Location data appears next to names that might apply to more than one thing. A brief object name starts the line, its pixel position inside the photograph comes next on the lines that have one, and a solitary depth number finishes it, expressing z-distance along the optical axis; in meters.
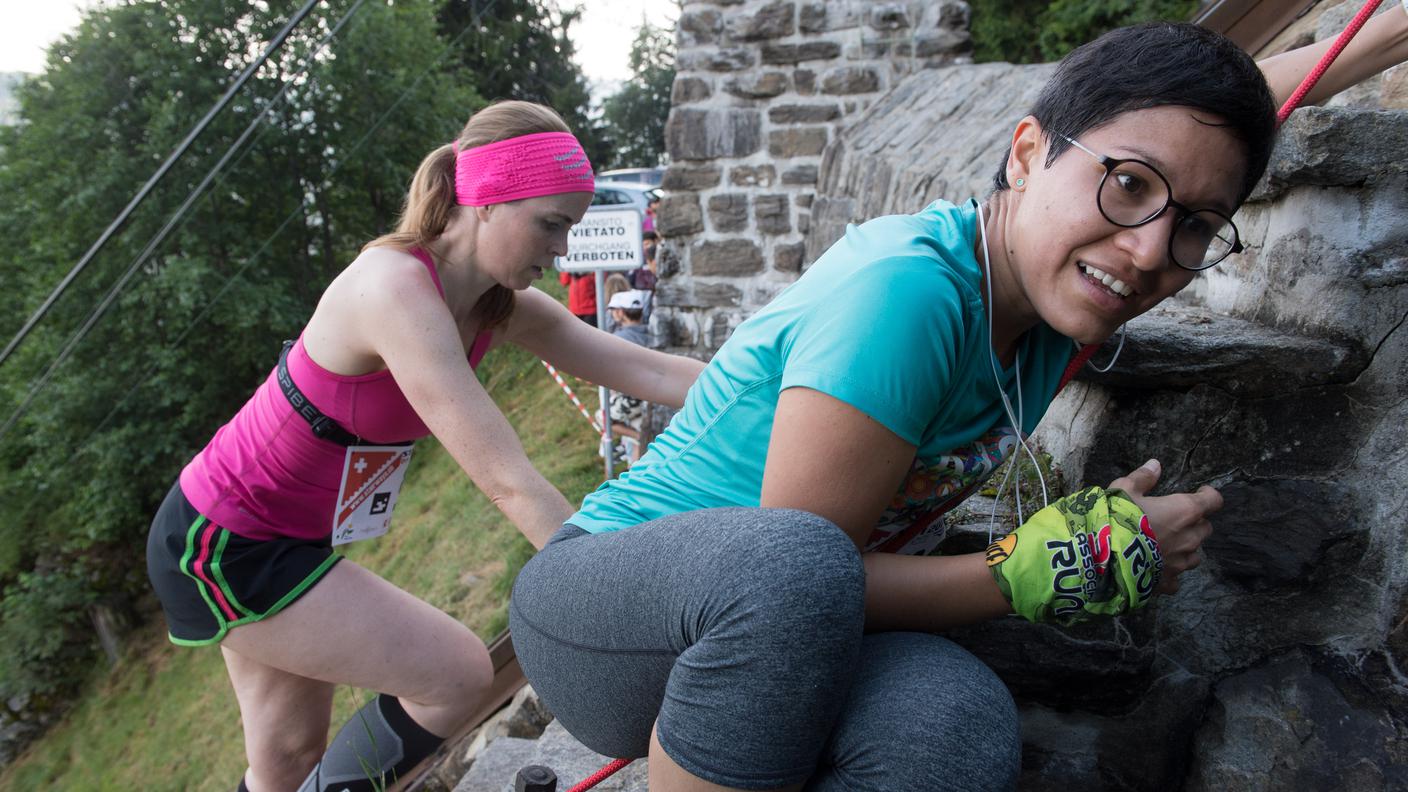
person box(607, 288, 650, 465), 6.45
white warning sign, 6.19
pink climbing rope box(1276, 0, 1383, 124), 1.49
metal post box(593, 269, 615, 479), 5.86
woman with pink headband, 1.87
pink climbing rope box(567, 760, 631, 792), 1.42
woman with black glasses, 1.01
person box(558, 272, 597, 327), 8.25
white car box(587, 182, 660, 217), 13.17
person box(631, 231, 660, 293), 8.48
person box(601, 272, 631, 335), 8.62
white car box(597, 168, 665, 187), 20.16
